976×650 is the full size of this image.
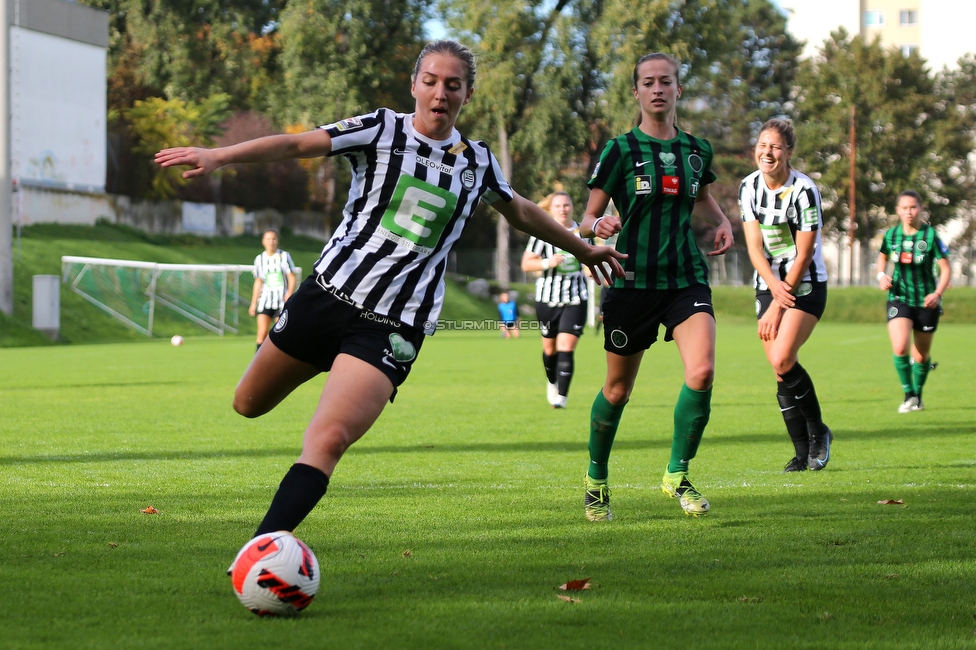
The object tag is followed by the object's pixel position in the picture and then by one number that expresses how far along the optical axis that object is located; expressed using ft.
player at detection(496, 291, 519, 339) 119.65
